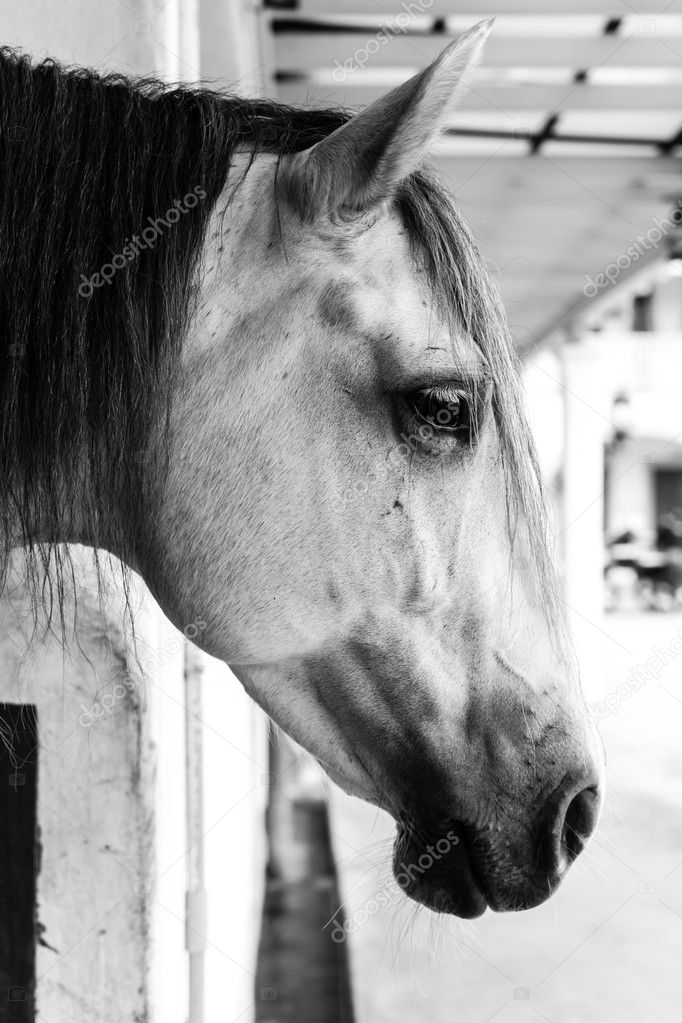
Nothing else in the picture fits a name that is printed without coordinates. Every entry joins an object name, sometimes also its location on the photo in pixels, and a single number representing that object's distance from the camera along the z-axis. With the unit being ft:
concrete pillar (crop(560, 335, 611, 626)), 41.58
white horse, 7.68
